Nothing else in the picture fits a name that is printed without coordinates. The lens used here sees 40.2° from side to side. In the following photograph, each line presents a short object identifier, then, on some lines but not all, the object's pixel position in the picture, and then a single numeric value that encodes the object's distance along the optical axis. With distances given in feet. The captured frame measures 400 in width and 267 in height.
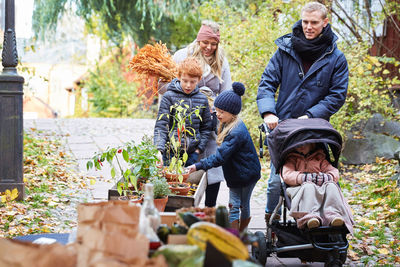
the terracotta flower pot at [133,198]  12.09
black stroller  13.05
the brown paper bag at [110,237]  6.57
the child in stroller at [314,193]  12.81
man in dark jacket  14.89
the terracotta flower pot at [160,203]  12.39
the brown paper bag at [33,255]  6.49
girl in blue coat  15.58
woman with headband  17.08
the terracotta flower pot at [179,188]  14.05
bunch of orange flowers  17.10
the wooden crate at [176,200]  12.98
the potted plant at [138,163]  13.01
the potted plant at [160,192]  12.44
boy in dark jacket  15.94
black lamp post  21.15
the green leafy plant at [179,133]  15.06
